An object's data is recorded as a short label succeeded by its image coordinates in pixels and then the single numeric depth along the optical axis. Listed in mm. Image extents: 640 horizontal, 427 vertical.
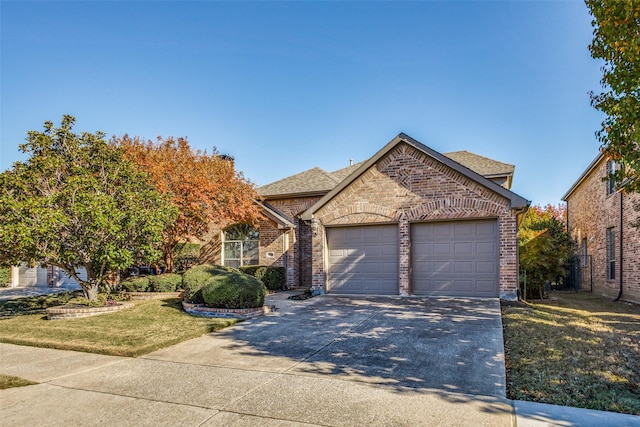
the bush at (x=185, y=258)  17812
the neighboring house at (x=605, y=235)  13195
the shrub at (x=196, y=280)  11008
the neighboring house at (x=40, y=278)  20688
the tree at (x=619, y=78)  5586
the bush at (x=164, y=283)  13477
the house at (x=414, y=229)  12023
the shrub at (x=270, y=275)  15943
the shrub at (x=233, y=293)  9945
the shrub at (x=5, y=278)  21809
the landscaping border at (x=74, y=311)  9969
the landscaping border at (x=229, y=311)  9688
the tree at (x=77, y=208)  9141
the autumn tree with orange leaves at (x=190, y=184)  13773
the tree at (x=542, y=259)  13273
